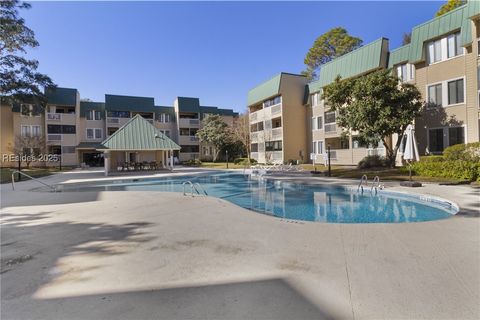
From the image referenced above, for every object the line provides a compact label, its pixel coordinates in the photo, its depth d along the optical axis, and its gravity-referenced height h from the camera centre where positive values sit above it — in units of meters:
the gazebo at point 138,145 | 27.97 +1.66
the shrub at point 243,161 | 40.19 -0.27
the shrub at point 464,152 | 15.45 +0.11
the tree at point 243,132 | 43.75 +4.14
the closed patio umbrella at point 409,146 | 15.54 +0.50
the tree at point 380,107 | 18.98 +3.29
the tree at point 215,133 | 44.34 +4.26
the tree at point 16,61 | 25.23 +10.00
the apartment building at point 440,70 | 18.38 +6.06
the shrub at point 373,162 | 22.56 -0.47
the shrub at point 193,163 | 43.12 -0.40
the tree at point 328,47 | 42.66 +16.78
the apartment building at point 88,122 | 39.34 +6.20
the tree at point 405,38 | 42.12 +17.38
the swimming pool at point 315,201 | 10.13 -1.98
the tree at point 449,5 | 31.34 +16.61
